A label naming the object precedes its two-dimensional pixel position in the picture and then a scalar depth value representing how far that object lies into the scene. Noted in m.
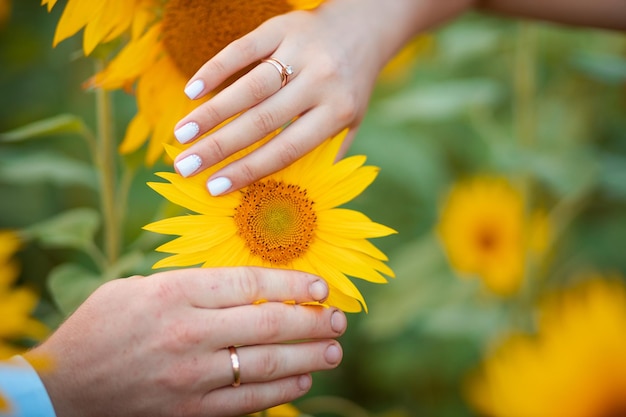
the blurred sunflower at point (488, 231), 1.34
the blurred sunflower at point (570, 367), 0.81
